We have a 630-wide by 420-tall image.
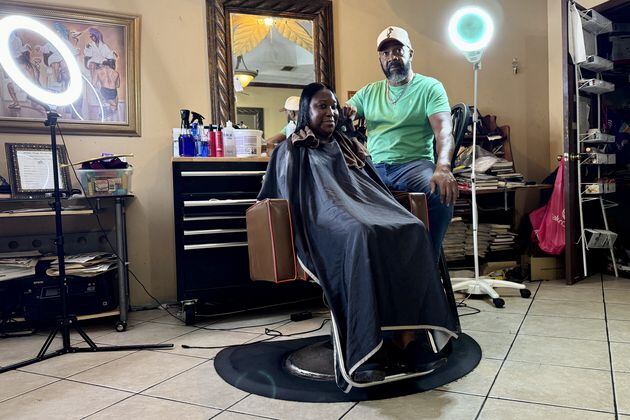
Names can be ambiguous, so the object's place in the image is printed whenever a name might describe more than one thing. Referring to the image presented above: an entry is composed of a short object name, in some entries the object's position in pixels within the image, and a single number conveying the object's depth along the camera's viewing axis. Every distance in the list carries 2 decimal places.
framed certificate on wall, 2.80
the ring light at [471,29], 3.21
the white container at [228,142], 3.07
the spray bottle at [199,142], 3.04
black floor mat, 1.72
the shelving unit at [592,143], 3.62
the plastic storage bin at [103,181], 2.79
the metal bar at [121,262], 2.82
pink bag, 3.69
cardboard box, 3.77
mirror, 3.38
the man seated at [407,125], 2.29
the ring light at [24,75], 2.12
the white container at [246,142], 3.05
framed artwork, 3.00
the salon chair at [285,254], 1.81
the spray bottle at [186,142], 3.01
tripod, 2.26
